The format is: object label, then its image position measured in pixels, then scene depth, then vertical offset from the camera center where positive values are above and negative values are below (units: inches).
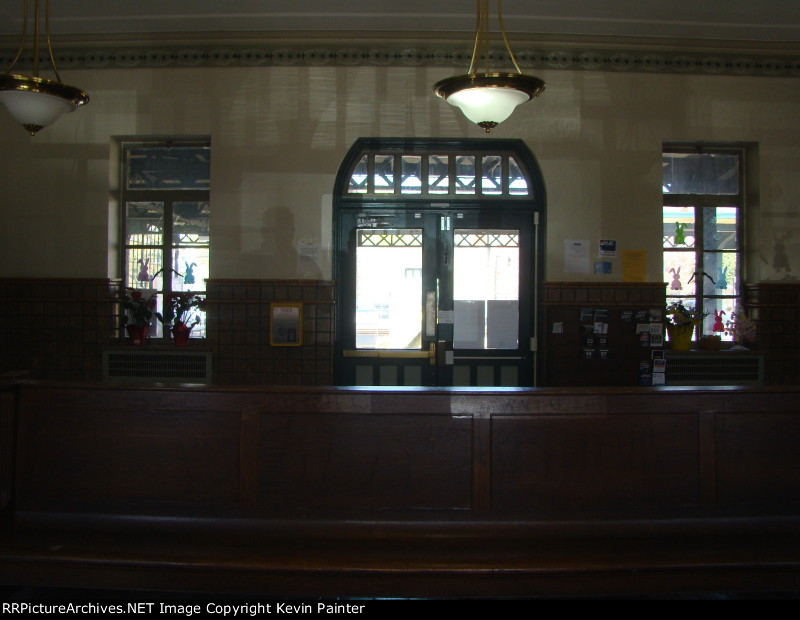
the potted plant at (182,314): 202.8 -0.8
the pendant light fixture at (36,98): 119.6 +43.6
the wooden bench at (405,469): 85.8 -22.7
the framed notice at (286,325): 199.6 -4.2
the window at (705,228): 210.8 +30.3
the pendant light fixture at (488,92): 115.8 +43.8
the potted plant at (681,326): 201.3 -3.7
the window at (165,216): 211.9 +33.5
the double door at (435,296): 205.0 +5.8
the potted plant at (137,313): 203.3 -0.5
